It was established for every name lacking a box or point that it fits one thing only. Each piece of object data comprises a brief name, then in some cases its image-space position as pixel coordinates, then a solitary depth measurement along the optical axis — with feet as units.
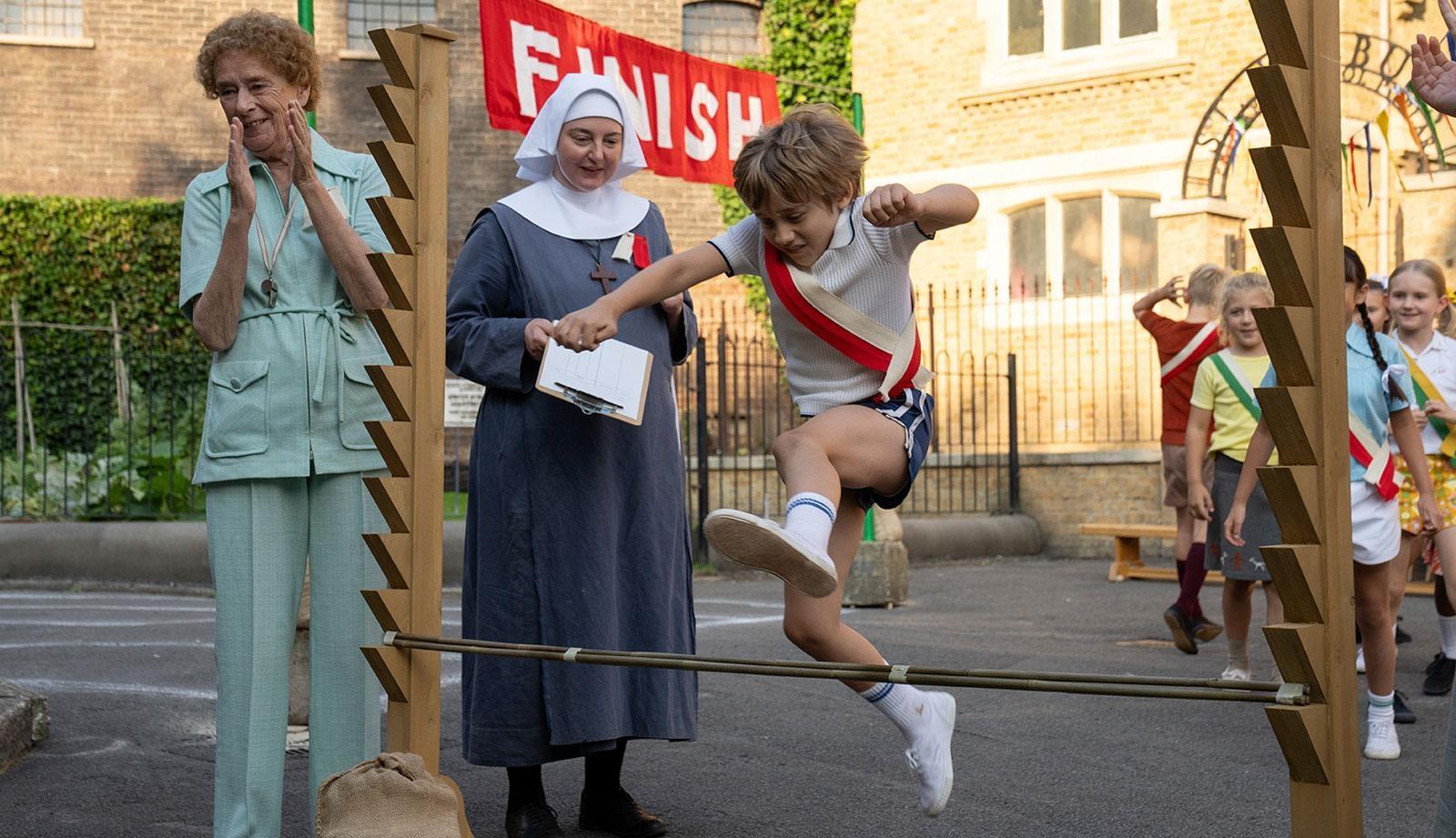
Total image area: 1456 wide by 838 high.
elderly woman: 12.16
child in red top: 26.84
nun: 13.92
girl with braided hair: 18.52
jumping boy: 11.82
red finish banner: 28.91
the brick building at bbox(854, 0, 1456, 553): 55.06
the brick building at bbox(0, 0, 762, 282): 74.64
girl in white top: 21.67
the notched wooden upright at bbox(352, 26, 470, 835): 12.48
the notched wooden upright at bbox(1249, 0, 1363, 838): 8.55
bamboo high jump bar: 8.43
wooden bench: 41.32
